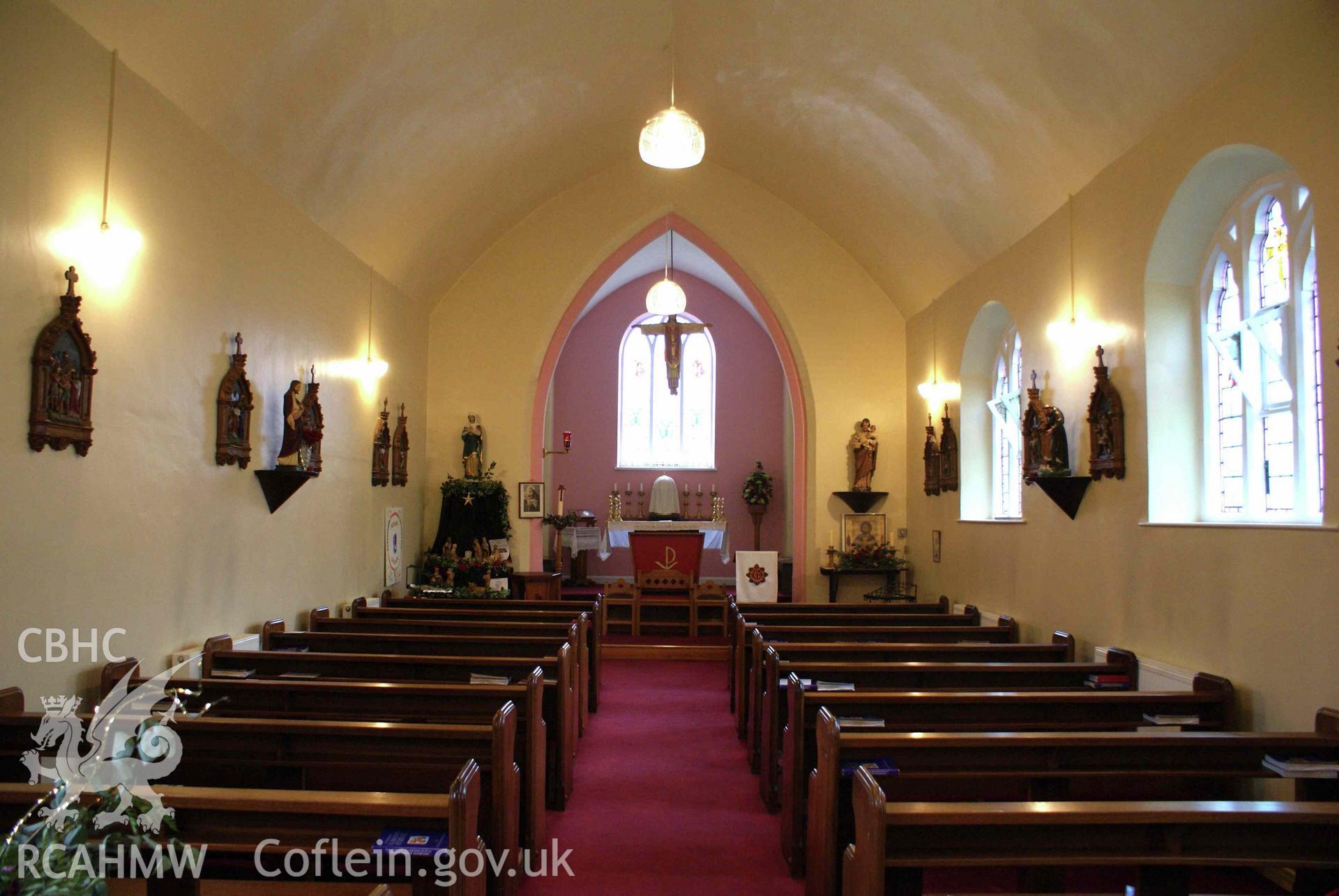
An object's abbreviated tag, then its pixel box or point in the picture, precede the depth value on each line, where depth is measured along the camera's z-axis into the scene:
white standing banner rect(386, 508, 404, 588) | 8.62
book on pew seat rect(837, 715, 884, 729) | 3.99
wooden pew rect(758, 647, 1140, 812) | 4.77
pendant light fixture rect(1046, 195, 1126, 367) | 5.78
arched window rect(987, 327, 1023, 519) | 7.74
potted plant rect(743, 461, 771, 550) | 14.82
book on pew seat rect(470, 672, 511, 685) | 4.79
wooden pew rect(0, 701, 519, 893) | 3.41
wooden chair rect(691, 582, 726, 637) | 9.95
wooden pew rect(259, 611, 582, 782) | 5.75
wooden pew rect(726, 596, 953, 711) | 7.01
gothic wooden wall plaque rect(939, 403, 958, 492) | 8.45
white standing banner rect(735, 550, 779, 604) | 9.21
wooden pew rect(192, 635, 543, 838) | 4.88
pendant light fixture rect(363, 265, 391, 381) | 8.02
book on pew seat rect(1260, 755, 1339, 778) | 3.31
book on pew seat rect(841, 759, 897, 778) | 3.37
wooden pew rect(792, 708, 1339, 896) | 3.31
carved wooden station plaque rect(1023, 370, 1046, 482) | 6.32
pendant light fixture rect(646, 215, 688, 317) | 10.62
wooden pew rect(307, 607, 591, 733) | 6.25
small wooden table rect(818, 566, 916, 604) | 9.63
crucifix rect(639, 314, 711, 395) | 11.06
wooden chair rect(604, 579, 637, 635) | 10.10
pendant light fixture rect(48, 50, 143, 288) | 4.17
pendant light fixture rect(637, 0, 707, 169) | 6.05
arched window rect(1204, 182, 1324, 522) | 4.37
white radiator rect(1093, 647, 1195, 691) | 4.67
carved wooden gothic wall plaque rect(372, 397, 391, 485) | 8.20
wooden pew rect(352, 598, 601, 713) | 7.12
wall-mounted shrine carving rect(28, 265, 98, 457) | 3.91
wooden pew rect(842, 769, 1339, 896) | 2.37
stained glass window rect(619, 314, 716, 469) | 15.72
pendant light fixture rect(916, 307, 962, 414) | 8.66
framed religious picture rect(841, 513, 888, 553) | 9.86
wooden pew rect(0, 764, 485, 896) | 2.51
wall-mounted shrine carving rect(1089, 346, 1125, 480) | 5.51
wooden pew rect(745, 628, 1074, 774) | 5.39
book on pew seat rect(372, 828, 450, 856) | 2.48
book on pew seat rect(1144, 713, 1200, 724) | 4.24
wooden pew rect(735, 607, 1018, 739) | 6.31
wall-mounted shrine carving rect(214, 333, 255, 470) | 5.51
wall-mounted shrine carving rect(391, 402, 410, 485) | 8.76
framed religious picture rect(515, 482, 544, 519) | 9.90
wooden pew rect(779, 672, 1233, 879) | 4.06
